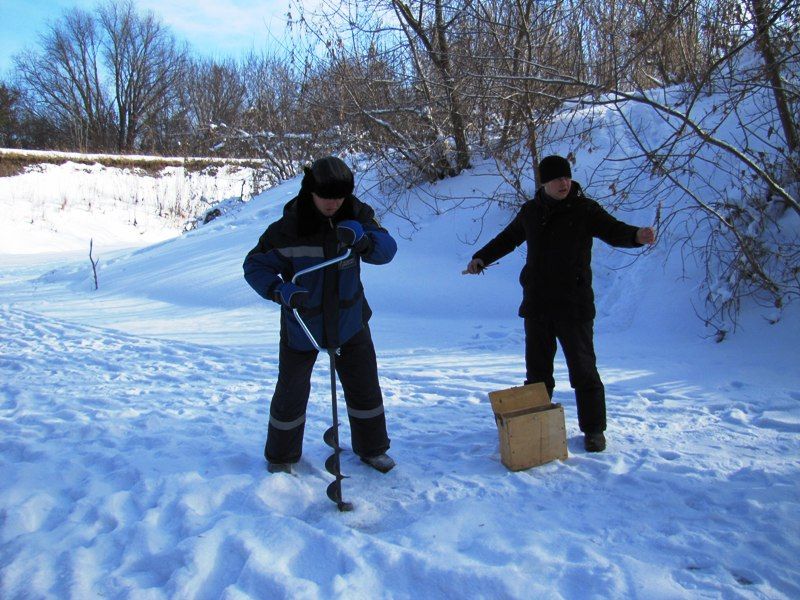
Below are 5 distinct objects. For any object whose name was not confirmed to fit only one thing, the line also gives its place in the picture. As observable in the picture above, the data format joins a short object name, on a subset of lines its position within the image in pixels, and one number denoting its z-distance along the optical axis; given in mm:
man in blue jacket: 3076
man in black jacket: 3508
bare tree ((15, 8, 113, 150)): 36406
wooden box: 3305
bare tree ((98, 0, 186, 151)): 37719
